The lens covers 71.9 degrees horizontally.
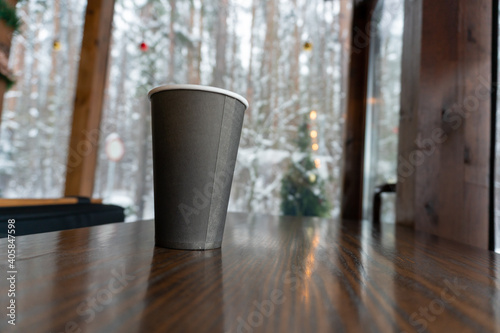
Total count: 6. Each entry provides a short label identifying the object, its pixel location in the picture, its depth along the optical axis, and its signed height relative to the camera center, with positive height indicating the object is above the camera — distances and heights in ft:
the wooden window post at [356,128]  8.10 +1.54
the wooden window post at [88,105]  8.94 +1.81
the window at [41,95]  12.89 +2.88
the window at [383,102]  6.07 +1.81
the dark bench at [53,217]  3.00 -0.45
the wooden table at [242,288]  0.59 -0.25
